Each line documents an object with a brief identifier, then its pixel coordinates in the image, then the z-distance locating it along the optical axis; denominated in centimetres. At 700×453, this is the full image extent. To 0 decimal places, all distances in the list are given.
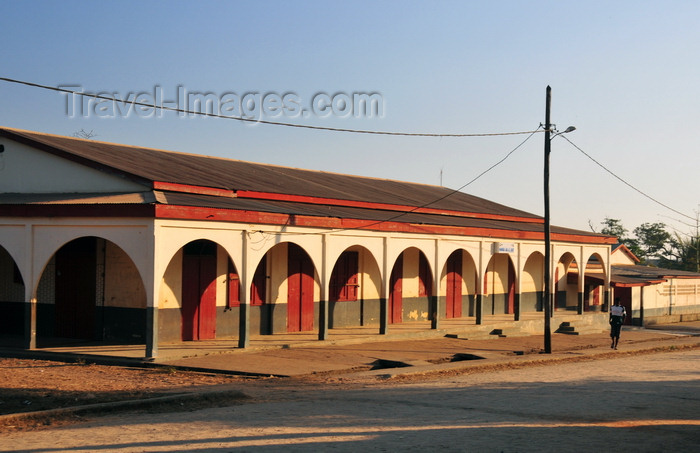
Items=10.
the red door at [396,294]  2709
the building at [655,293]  3697
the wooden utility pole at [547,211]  2230
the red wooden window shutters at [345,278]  2483
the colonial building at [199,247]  1762
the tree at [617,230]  8712
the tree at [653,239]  8794
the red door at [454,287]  2967
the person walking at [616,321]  2427
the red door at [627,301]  3709
